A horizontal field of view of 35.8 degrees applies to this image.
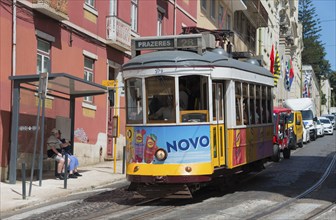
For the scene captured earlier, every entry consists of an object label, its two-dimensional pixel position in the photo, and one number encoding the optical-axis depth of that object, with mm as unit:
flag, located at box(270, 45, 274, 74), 41656
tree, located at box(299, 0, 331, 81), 93388
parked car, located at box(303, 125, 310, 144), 29228
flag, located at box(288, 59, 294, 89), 55500
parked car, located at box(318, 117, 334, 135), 39897
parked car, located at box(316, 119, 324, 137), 36438
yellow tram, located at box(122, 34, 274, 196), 9984
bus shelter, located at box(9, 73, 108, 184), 13016
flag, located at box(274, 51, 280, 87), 43519
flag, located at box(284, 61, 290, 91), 53716
